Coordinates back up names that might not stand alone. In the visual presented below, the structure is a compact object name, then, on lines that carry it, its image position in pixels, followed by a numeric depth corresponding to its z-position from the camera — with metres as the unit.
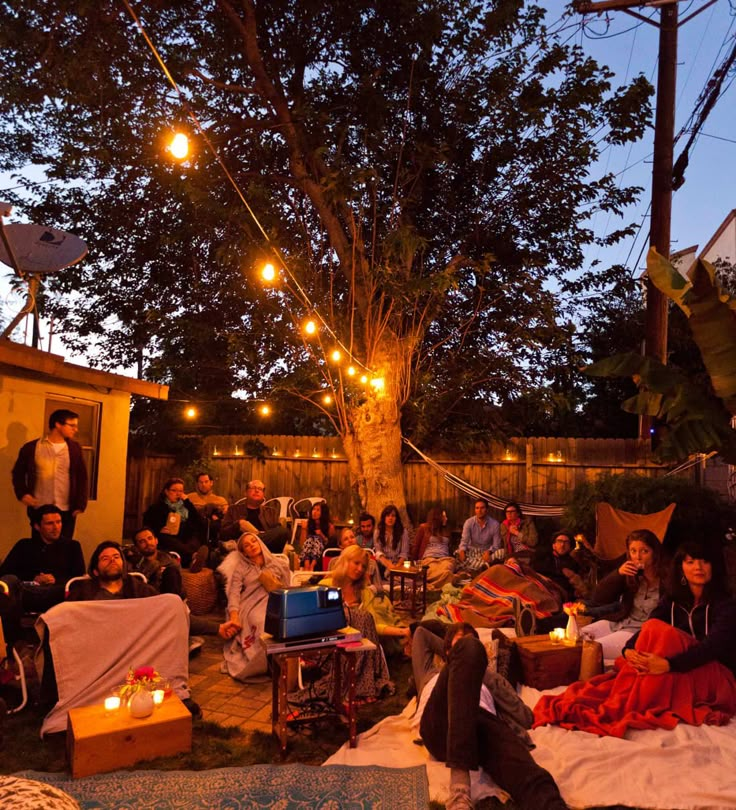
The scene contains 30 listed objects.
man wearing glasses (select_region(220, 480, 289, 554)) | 7.97
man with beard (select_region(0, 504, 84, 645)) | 4.83
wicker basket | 6.68
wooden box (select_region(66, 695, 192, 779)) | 3.26
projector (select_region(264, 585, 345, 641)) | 3.55
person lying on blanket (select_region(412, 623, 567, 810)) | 2.86
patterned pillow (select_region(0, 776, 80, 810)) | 1.47
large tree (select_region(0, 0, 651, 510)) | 9.30
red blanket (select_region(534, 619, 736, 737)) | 3.58
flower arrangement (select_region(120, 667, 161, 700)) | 3.63
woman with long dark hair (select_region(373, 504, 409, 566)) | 8.52
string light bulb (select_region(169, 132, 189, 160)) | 4.77
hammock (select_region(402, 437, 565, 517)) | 9.49
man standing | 5.95
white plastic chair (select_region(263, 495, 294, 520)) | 10.89
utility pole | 8.84
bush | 7.36
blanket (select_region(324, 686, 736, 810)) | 2.98
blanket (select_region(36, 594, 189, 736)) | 3.88
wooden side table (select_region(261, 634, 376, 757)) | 3.57
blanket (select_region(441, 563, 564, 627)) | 5.99
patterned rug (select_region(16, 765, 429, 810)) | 3.02
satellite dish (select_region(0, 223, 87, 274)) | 6.75
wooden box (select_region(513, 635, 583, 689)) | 4.26
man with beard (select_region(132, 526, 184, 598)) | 5.65
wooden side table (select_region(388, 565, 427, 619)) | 7.21
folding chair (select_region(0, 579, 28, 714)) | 4.00
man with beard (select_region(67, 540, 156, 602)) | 4.29
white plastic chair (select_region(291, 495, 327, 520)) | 10.70
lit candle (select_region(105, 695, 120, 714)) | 3.55
